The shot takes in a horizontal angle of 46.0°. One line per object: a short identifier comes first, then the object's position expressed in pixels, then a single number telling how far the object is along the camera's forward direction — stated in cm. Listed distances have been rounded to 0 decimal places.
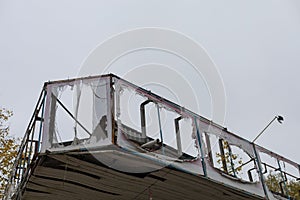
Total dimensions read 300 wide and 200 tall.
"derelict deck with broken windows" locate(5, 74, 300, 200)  492
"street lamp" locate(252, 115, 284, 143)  832
